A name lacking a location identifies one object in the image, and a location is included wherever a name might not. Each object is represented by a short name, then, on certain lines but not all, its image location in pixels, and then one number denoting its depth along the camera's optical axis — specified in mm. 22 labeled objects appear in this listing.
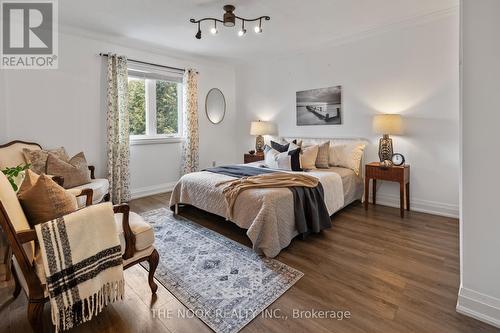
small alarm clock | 3539
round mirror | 5443
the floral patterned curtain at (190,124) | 4945
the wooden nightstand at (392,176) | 3320
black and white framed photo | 4234
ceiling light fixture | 2988
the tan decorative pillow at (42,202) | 1532
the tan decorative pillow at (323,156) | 3873
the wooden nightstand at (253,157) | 4938
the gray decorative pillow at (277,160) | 3699
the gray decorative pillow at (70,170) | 3109
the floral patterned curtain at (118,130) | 3949
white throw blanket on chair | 1363
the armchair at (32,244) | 1312
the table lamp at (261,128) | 5059
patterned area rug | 1709
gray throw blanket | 2643
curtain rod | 3914
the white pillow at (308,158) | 3771
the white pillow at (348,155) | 3828
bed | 2396
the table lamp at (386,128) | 3381
